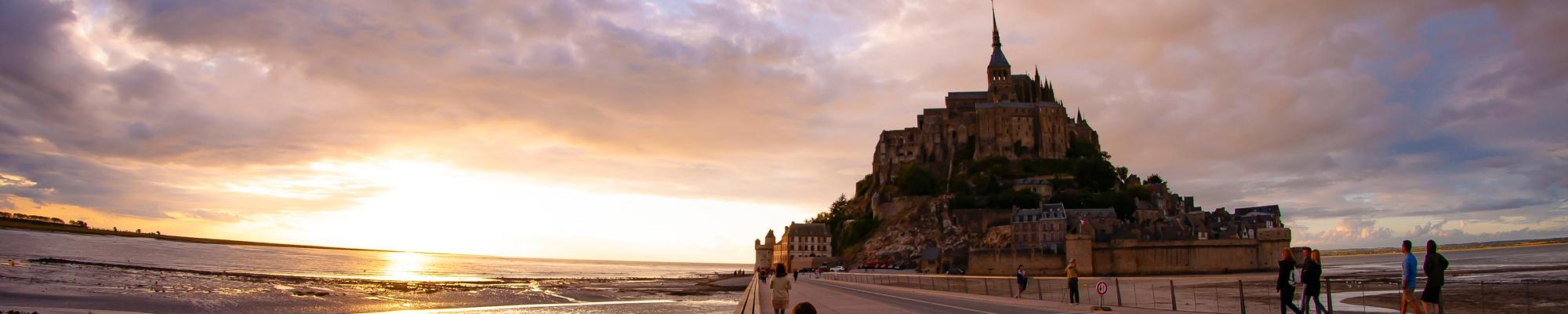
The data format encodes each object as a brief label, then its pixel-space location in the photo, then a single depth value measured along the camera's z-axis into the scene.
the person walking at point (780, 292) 13.53
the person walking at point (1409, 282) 12.66
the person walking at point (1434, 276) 12.41
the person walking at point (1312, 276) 14.35
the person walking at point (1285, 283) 14.92
